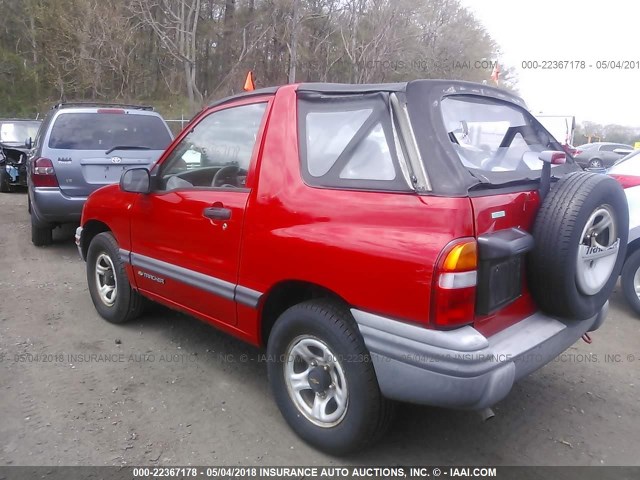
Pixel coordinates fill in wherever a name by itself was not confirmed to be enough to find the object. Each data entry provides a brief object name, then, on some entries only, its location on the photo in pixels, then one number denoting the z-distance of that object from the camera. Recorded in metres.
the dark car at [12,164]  12.30
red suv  2.28
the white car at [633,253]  4.98
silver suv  6.28
